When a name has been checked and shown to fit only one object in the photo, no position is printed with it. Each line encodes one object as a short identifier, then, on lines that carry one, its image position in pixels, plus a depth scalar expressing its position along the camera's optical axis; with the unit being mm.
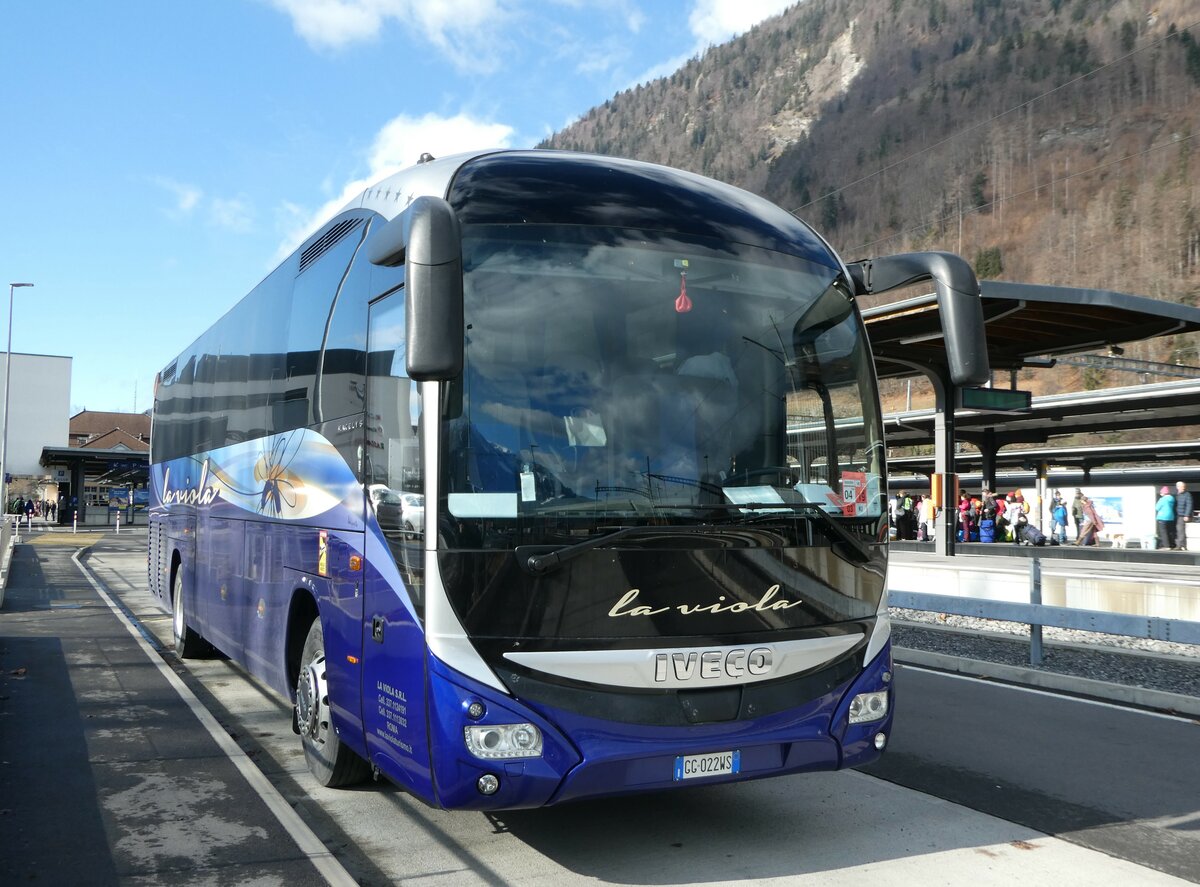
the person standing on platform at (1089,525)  33375
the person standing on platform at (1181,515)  32562
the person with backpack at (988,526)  36250
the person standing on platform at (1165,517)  29661
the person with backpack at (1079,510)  35562
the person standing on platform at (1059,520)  37312
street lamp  48500
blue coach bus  4719
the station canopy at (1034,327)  17969
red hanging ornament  5250
